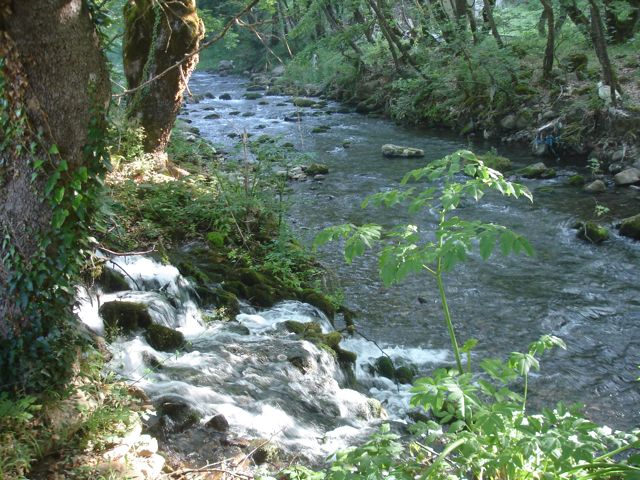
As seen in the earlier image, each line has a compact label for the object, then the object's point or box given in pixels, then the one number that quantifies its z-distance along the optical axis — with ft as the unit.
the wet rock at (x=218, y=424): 14.14
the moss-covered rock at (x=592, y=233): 30.76
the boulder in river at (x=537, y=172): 41.73
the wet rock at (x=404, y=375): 20.33
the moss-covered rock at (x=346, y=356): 19.79
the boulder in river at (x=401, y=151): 48.67
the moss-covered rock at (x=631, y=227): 30.60
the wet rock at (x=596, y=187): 37.96
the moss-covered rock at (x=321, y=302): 23.68
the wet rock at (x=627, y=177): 38.65
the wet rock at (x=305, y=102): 75.83
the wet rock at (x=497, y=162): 43.01
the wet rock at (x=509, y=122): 52.85
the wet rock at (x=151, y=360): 16.44
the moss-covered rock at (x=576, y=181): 39.86
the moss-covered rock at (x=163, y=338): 17.69
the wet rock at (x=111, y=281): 19.50
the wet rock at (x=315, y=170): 44.98
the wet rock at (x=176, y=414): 13.82
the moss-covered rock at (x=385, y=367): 20.53
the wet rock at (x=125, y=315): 17.60
